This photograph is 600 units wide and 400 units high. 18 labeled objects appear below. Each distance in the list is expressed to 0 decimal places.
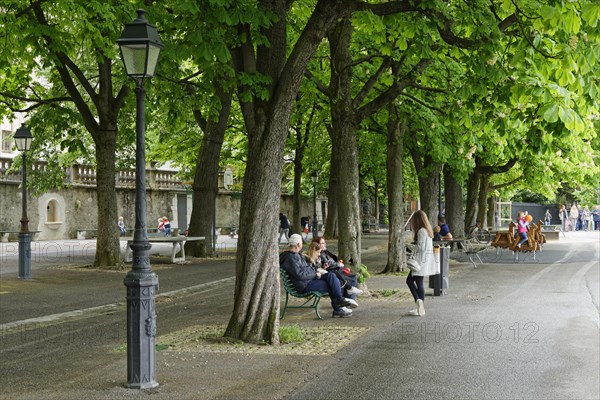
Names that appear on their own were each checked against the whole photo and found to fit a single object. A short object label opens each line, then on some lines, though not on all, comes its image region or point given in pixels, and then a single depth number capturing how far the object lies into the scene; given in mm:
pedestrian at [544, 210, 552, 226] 64438
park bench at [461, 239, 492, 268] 24606
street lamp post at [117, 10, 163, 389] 7492
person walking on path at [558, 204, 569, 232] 61428
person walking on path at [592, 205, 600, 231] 60812
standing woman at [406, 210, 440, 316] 12750
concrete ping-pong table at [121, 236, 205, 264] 24180
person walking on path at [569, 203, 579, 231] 62125
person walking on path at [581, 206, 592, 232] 63969
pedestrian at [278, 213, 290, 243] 40019
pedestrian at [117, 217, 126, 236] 43472
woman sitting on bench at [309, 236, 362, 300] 13094
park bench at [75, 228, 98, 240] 46344
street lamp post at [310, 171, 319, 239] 39644
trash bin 15662
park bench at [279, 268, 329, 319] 12273
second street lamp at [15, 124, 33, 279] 19047
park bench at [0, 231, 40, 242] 40056
